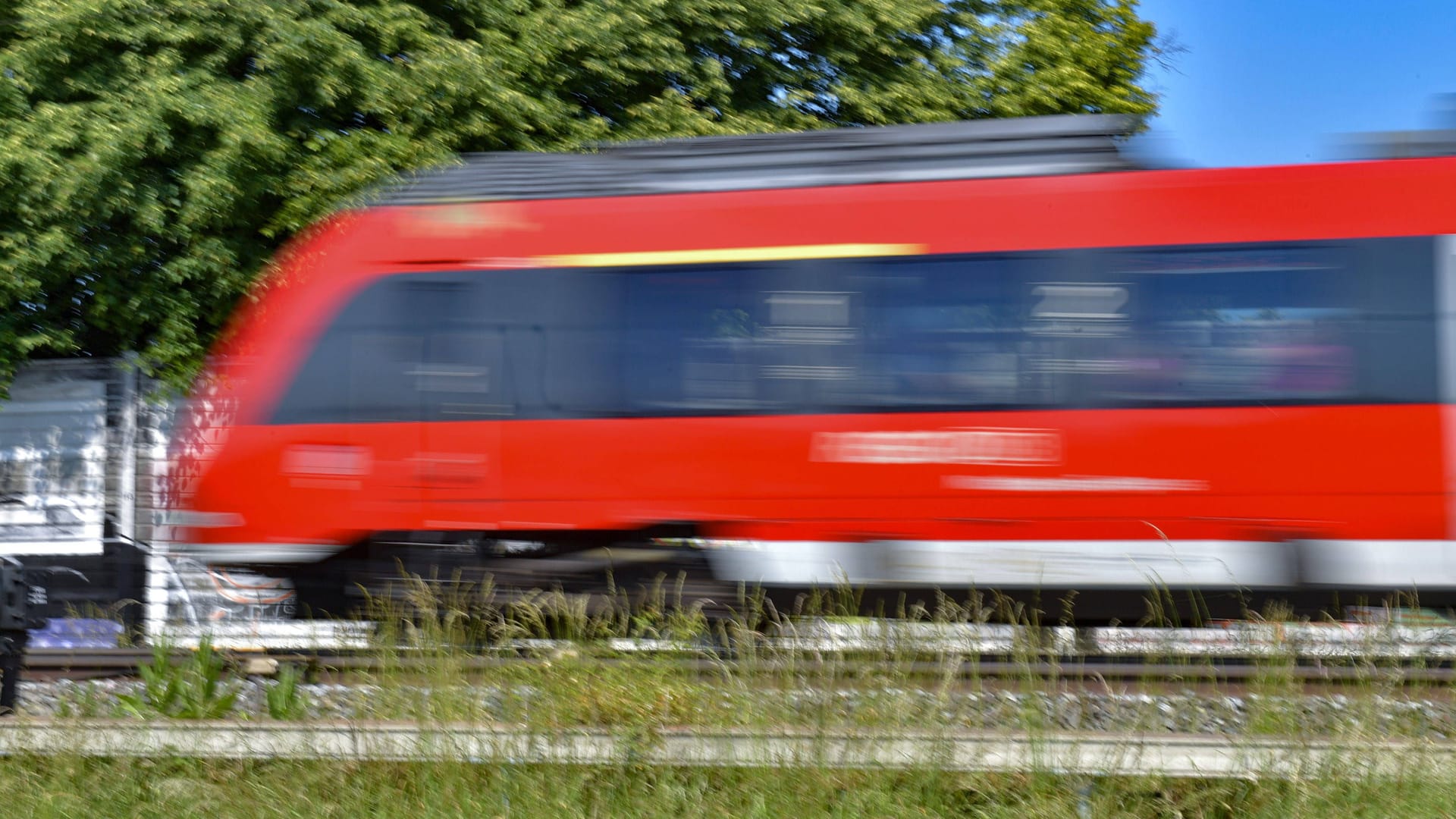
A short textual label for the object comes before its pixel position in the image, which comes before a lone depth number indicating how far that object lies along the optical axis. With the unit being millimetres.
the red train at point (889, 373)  13062
